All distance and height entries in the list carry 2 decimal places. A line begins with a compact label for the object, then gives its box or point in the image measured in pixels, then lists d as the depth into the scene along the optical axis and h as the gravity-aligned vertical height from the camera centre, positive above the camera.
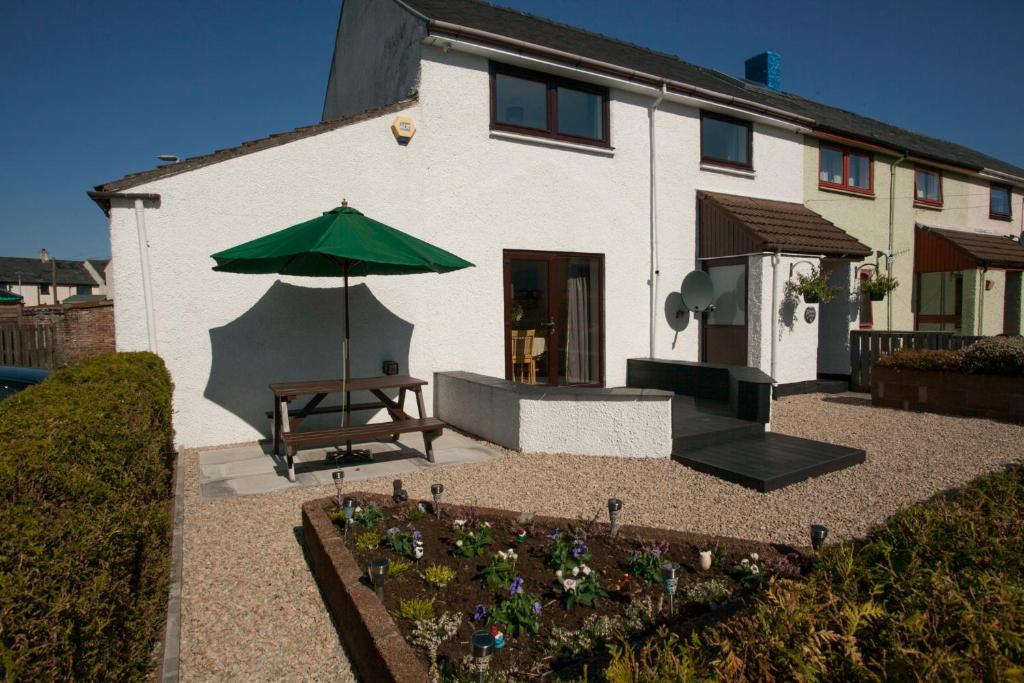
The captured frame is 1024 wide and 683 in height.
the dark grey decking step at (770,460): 5.61 -1.61
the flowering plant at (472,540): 3.50 -1.45
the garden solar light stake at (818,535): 3.30 -1.32
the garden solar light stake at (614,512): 3.69 -1.32
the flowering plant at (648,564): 3.21 -1.47
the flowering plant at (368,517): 3.93 -1.42
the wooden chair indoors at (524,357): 9.32 -0.69
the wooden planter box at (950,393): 8.23 -1.30
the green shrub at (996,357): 8.16 -0.69
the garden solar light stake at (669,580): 2.77 -1.32
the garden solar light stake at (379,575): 2.89 -1.34
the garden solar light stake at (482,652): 2.09 -1.27
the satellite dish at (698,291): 10.51 +0.44
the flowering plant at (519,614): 2.73 -1.50
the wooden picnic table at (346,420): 5.69 -1.17
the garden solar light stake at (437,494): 3.98 -1.28
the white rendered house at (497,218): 7.00 +1.52
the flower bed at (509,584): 2.59 -1.51
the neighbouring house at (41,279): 52.88 +4.16
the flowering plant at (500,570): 3.12 -1.47
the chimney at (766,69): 17.77 +7.88
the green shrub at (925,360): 8.91 -0.81
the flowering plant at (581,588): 2.97 -1.49
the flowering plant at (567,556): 3.28 -1.44
